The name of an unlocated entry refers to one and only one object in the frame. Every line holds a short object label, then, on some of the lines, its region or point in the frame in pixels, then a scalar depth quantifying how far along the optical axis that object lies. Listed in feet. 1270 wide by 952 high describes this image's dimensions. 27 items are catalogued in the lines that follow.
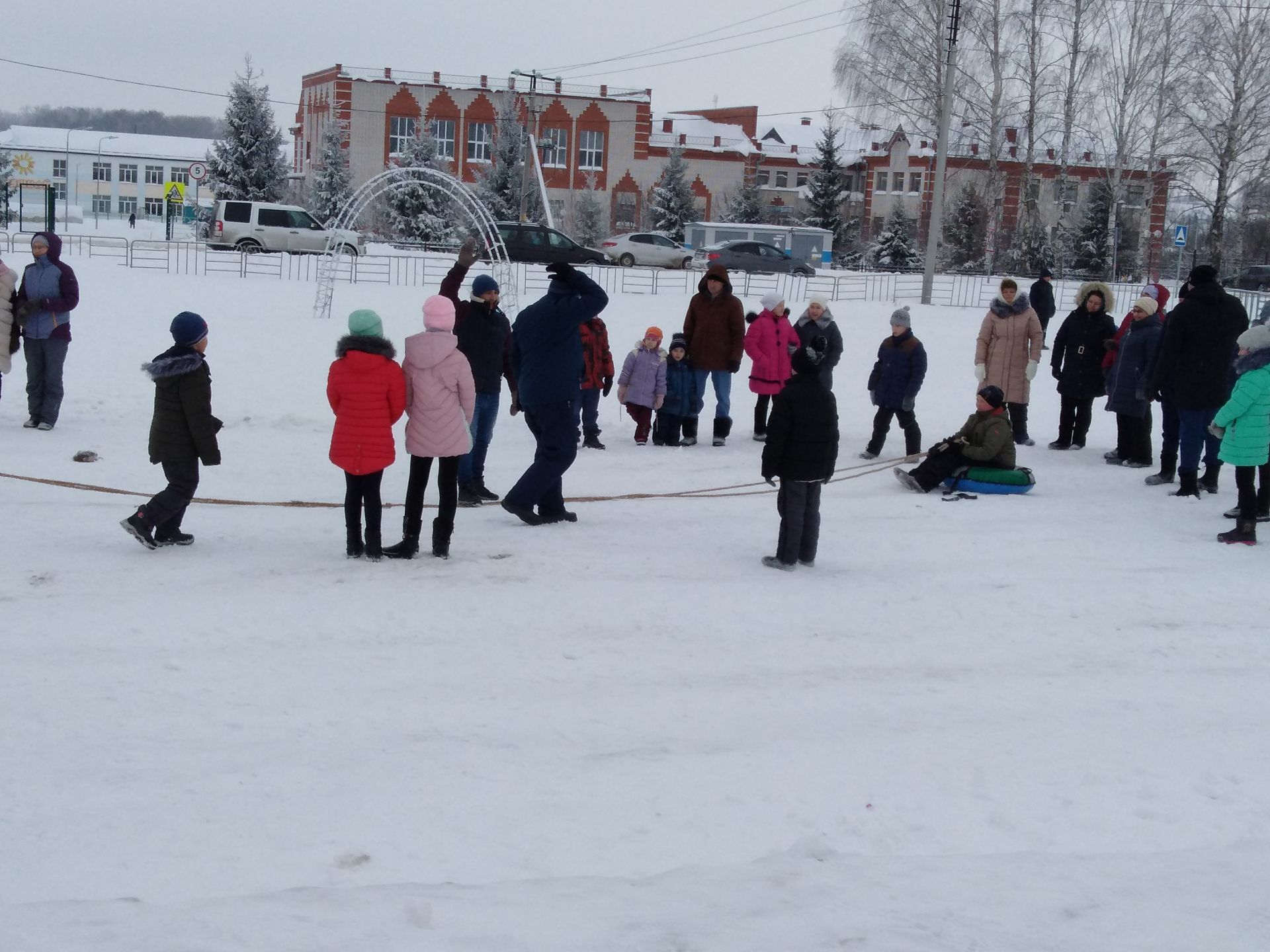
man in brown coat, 41.73
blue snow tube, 35.32
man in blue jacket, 27.58
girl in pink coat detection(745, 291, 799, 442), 41.45
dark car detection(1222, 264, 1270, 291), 135.74
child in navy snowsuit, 41.86
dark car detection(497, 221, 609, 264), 111.96
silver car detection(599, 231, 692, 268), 128.77
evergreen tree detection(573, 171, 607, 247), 204.23
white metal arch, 72.28
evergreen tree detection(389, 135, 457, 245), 152.97
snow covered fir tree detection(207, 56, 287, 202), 156.66
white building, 302.66
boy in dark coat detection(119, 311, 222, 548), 24.68
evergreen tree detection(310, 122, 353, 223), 164.86
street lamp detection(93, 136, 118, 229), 290.66
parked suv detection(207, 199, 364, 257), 110.01
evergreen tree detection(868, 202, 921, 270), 161.48
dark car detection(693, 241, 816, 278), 127.34
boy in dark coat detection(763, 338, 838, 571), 25.46
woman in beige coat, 40.88
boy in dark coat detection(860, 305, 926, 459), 38.96
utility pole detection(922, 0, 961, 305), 95.25
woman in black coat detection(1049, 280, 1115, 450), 41.37
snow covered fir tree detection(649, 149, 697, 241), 194.59
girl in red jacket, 24.16
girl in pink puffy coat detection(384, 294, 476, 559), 25.14
